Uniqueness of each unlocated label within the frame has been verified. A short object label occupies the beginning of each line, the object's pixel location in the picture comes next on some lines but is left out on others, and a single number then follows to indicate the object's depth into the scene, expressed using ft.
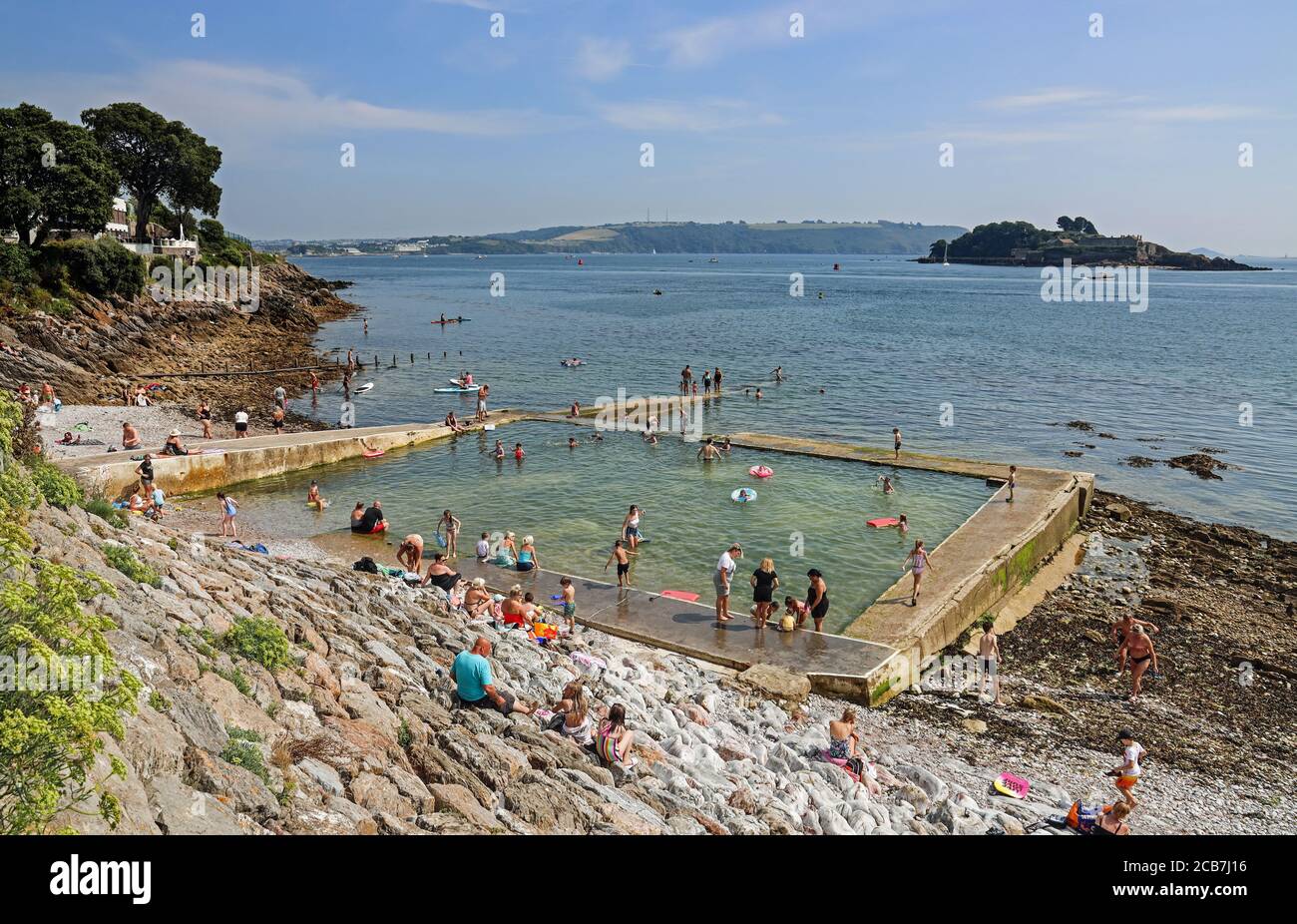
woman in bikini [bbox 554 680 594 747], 36.50
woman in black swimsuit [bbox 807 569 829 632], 55.77
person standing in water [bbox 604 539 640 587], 62.13
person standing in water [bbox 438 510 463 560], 71.31
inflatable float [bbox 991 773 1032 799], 41.09
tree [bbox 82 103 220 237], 245.04
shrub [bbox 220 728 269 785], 25.23
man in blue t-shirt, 36.83
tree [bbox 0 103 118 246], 175.42
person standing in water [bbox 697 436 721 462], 105.09
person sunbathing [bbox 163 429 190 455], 87.92
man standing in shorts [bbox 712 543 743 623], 56.08
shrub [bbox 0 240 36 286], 159.43
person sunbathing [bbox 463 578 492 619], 53.83
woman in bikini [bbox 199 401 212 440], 106.03
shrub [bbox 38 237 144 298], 169.37
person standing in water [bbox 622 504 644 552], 72.90
